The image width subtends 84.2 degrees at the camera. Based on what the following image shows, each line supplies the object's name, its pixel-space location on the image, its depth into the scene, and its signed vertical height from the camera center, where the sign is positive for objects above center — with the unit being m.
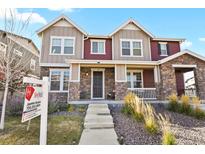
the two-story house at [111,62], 7.52 +1.60
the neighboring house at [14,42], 4.34 +1.80
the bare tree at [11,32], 4.17 +2.21
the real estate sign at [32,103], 2.49 -0.38
